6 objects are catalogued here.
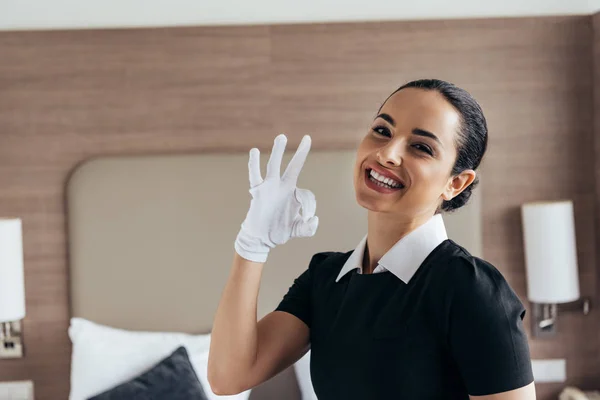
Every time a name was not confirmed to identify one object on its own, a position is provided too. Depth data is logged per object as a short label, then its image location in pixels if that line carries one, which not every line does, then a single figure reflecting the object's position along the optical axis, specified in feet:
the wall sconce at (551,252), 8.44
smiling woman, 3.17
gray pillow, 7.36
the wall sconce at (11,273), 8.05
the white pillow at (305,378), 7.81
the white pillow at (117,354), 7.70
